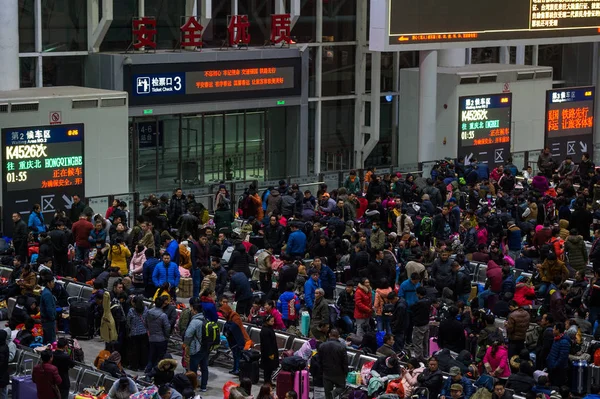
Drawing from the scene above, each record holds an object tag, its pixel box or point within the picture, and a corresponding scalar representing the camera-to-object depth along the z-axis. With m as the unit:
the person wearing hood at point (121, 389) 18.00
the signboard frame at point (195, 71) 35.47
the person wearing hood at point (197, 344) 20.59
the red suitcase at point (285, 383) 19.72
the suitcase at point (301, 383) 19.77
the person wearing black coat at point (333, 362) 19.80
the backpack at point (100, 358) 20.50
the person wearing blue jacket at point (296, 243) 26.53
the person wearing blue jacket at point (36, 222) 28.42
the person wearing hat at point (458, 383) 18.83
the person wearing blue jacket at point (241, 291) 23.47
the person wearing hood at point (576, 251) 25.84
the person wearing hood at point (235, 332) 21.36
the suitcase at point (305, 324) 23.16
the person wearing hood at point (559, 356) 20.31
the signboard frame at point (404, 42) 36.34
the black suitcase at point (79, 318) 22.97
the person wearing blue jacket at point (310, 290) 23.06
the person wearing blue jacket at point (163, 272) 23.61
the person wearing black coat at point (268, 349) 20.75
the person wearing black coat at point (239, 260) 24.83
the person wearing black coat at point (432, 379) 18.97
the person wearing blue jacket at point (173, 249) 25.23
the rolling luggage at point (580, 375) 20.56
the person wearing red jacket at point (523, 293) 22.98
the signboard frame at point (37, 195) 31.11
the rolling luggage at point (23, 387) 19.42
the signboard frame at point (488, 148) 40.16
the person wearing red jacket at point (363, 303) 22.75
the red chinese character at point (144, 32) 35.72
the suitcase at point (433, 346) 22.25
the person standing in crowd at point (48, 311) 21.84
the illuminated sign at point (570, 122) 42.78
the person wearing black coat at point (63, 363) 19.25
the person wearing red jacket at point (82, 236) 27.14
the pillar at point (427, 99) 39.09
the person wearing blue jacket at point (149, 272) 23.96
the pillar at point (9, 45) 33.38
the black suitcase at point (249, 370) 21.14
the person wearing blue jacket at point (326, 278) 24.41
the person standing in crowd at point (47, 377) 18.94
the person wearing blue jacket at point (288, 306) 22.73
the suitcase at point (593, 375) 20.52
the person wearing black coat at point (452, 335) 21.11
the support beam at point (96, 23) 35.47
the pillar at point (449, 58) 42.72
